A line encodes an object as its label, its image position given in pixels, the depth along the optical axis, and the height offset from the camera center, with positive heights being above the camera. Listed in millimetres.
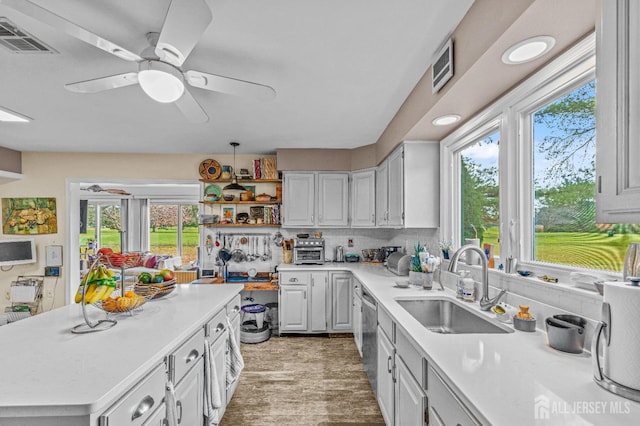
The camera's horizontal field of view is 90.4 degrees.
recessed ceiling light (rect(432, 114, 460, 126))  2291 +716
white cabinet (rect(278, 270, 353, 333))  3934 -1071
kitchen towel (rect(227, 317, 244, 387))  2234 -1043
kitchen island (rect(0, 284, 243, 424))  890 -517
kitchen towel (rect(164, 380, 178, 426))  1298 -772
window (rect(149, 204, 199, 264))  6992 -324
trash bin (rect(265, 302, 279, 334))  4414 -1358
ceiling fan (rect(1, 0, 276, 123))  1225 +756
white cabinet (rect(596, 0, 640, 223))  751 +255
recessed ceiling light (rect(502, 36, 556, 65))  1335 +739
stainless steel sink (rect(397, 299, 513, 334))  1921 -655
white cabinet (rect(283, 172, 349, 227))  4266 +224
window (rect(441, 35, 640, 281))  1392 +234
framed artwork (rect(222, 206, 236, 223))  4504 +22
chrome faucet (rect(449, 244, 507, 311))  1679 -362
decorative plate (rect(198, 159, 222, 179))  4464 +653
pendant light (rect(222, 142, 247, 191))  3883 +368
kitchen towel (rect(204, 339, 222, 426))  1777 -965
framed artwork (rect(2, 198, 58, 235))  4395 -26
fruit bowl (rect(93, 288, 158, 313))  1553 -438
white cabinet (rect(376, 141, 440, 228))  2998 +302
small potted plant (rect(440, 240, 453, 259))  2641 -269
